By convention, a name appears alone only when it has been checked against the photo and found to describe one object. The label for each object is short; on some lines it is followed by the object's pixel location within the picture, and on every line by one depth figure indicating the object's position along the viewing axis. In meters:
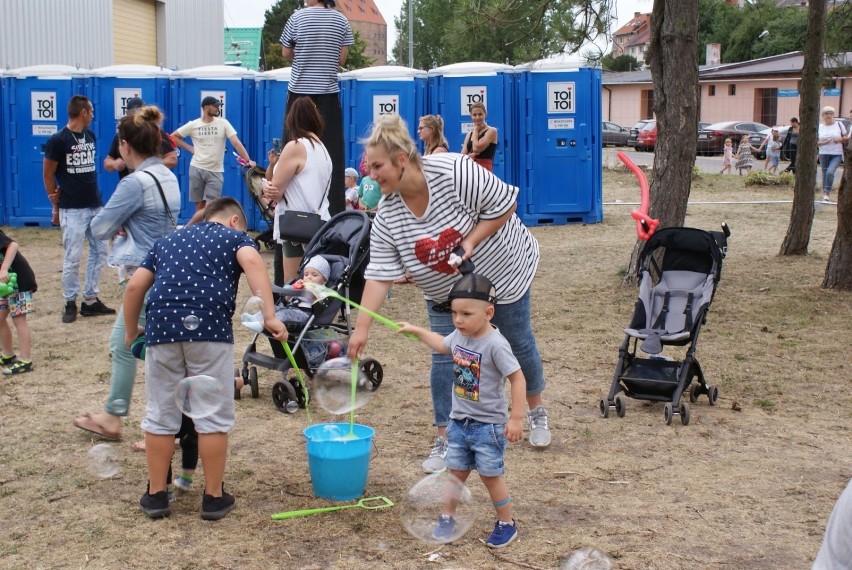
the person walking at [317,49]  8.15
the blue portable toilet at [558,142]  14.38
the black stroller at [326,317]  6.04
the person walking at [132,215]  5.20
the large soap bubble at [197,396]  4.16
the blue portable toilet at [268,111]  14.40
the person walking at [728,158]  27.25
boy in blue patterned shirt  4.13
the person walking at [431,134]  9.23
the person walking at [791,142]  25.82
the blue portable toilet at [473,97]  14.39
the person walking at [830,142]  17.30
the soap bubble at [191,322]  4.11
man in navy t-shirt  8.39
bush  21.75
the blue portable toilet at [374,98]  14.46
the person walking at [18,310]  6.74
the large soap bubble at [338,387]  4.79
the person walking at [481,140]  11.30
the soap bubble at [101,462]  4.80
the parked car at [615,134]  44.66
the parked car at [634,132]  42.41
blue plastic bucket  4.42
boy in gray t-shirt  3.93
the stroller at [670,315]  5.86
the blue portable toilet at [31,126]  14.79
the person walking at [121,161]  6.40
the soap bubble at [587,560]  3.83
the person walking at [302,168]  6.75
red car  40.19
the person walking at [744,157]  26.48
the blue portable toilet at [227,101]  14.48
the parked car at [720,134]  38.16
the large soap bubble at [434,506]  4.04
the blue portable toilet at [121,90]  14.55
